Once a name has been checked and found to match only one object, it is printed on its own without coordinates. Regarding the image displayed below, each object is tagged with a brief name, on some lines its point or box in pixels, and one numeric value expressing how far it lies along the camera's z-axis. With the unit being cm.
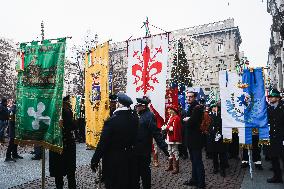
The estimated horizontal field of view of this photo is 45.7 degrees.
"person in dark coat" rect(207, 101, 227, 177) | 960
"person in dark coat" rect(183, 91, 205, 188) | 755
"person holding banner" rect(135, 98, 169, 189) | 684
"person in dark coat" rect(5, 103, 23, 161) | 1197
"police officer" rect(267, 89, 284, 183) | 815
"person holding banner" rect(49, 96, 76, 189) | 664
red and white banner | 778
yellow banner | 739
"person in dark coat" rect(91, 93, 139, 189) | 479
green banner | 614
